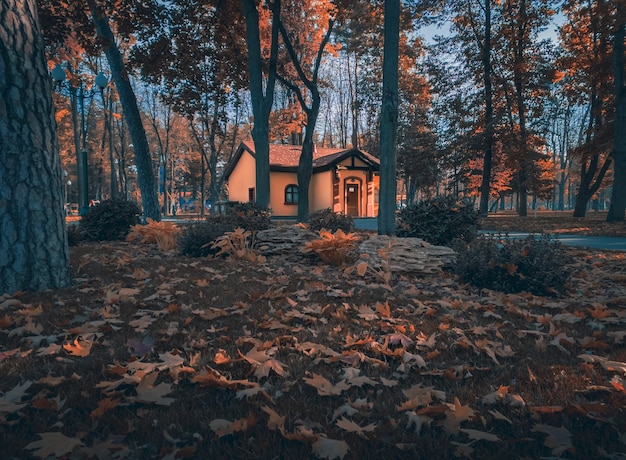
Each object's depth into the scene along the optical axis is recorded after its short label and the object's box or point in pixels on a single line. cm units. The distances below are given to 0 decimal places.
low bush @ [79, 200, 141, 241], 949
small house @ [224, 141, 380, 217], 2569
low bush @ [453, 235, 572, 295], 439
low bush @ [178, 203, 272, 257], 699
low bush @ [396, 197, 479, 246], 727
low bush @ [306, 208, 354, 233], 1023
